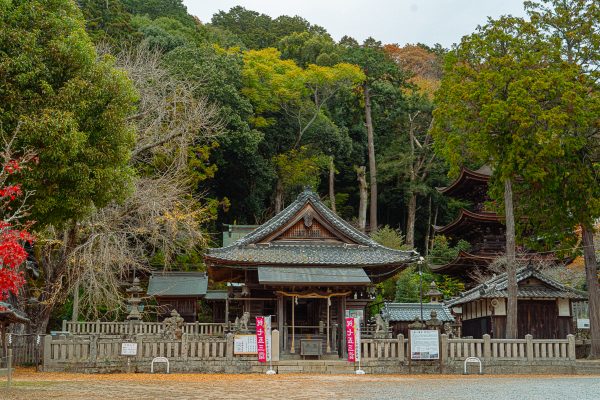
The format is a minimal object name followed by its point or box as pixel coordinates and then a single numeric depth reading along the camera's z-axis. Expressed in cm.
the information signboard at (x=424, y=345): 2238
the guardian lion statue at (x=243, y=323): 2352
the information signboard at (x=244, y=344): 2231
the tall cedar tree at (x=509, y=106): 2492
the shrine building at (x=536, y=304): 2841
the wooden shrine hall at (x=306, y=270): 2547
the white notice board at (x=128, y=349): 2170
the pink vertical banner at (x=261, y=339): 2205
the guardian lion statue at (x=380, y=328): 2448
